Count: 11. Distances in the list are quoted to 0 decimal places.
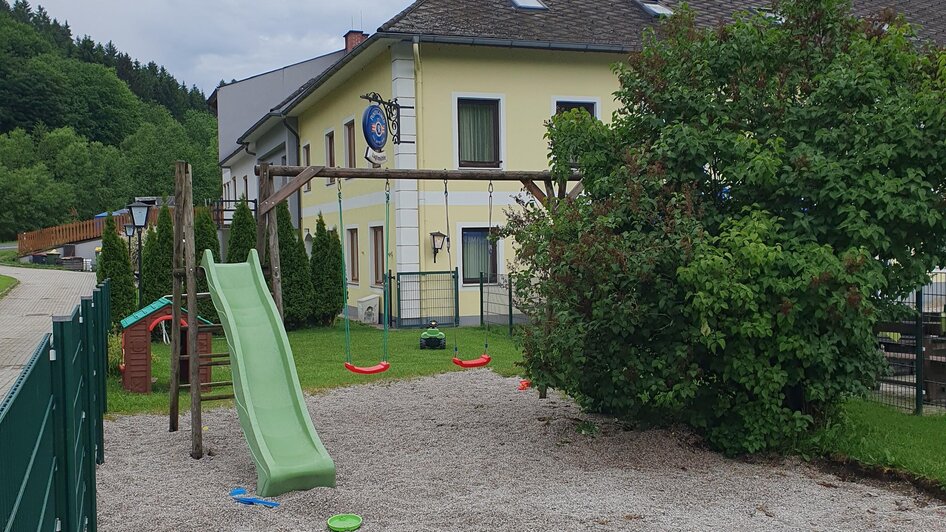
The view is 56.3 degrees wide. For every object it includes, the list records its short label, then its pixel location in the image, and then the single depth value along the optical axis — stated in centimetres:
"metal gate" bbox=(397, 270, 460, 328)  1977
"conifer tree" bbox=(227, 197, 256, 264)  1939
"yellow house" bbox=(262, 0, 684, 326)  1959
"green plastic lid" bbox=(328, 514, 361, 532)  574
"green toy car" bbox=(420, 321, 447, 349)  1600
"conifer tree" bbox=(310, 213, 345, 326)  2020
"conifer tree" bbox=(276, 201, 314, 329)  1958
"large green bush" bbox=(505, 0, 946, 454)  696
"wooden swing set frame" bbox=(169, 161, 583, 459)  831
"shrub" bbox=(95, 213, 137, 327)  1603
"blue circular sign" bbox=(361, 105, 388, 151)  1825
